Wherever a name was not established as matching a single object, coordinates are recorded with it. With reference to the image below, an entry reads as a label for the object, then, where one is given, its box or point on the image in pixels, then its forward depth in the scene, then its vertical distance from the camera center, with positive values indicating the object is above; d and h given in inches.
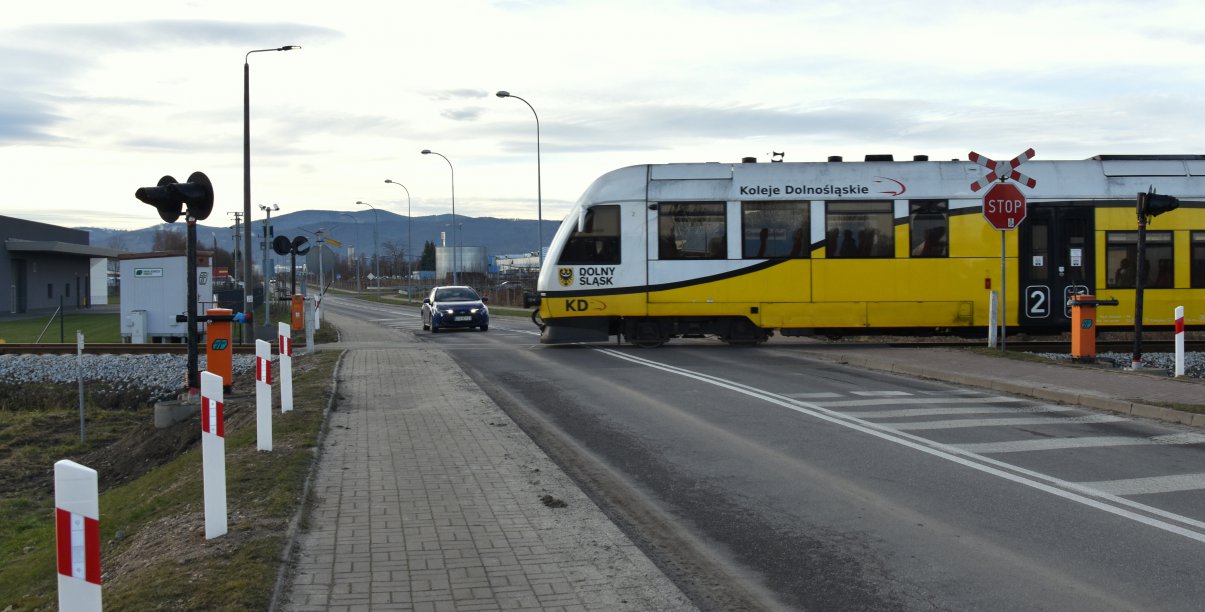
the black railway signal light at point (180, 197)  462.3 +36.4
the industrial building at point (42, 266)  2327.8 +33.3
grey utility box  1244.5 -14.7
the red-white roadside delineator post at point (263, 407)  376.5 -45.6
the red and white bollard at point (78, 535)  152.2 -37.5
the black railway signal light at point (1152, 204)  641.0 +43.0
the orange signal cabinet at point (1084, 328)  672.4 -33.8
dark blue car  1326.3 -44.3
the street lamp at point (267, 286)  1170.0 -8.2
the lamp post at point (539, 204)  1820.9 +127.4
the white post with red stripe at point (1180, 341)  580.9 -37.1
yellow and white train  849.5 +22.5
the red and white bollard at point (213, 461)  259.6 -45.0
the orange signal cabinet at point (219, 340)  540.6 -32.1
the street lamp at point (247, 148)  1062.4 +134.1
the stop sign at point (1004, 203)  755.4 +52.2
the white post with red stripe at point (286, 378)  482.0 -45.2
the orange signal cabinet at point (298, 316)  1368.1 -48.9
